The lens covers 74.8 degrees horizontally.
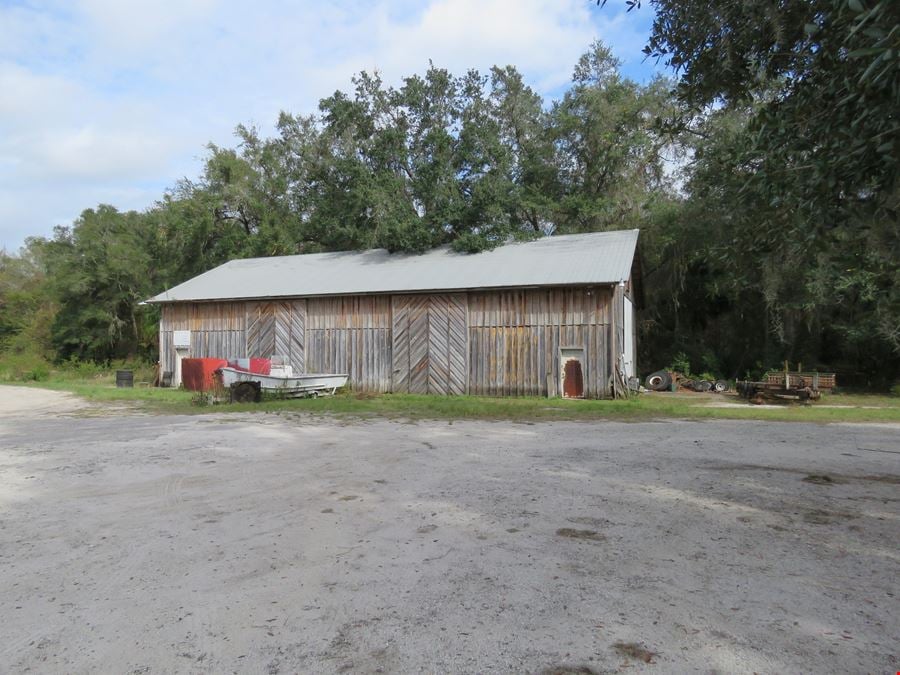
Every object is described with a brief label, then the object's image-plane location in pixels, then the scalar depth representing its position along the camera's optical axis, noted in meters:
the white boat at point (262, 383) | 17.42
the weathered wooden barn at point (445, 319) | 19.30
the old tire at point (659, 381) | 22.70
